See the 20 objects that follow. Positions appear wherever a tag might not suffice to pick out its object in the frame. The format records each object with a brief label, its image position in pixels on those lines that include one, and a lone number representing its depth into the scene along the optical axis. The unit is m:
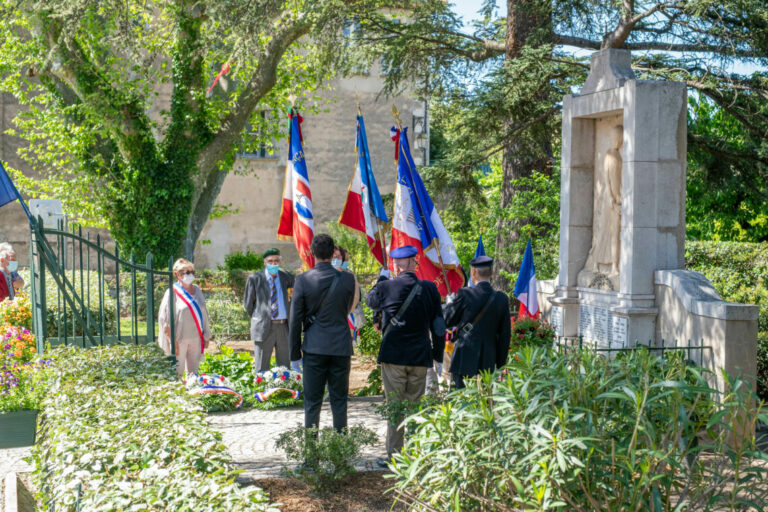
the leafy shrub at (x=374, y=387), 10.29
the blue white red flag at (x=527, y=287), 11.28
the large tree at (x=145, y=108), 16.72
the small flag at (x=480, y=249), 12.16
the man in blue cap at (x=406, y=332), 6.65
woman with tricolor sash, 9.16
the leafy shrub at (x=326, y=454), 5.76
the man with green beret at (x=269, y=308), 10.05
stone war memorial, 7.65
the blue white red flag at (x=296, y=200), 11.08
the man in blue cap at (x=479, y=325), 6.96
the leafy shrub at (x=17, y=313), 8.15
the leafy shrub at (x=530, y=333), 8.59
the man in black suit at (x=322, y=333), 6.57
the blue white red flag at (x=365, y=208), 11.21
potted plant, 5.52
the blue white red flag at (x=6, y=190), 6.75
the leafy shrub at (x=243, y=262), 23.70
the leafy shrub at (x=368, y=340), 11.75
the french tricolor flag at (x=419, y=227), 10.71
